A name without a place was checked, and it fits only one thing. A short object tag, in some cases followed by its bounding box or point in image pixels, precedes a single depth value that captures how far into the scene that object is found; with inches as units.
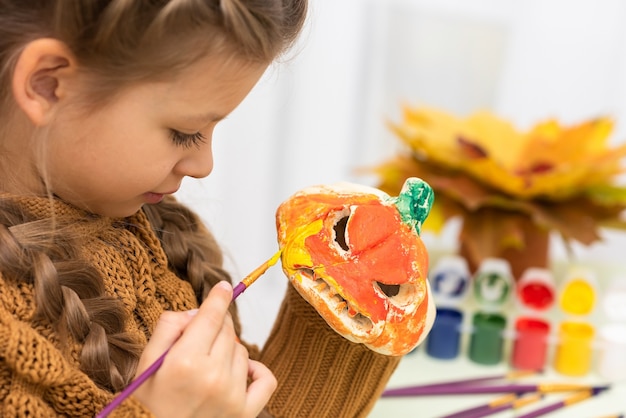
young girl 34.8
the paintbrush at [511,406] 44.7
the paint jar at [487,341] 49.0
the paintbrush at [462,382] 46.2
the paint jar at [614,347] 48.4
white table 45.6
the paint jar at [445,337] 49.2
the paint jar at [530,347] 48.7
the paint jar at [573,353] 48.6
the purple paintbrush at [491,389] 46.4
